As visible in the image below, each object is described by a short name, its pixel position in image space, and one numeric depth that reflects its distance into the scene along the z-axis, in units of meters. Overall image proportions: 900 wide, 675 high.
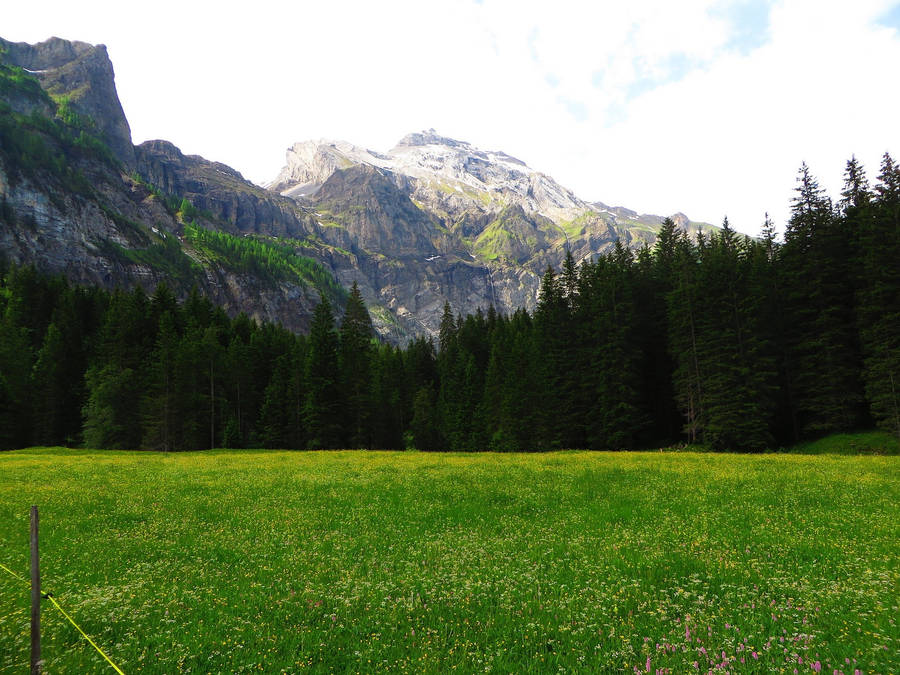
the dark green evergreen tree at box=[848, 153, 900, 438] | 38.81
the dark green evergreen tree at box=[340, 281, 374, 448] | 71.50
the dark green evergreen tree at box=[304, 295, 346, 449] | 67.56
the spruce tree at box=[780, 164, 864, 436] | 44.28
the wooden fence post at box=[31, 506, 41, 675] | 6.04
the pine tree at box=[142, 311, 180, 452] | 65.38
